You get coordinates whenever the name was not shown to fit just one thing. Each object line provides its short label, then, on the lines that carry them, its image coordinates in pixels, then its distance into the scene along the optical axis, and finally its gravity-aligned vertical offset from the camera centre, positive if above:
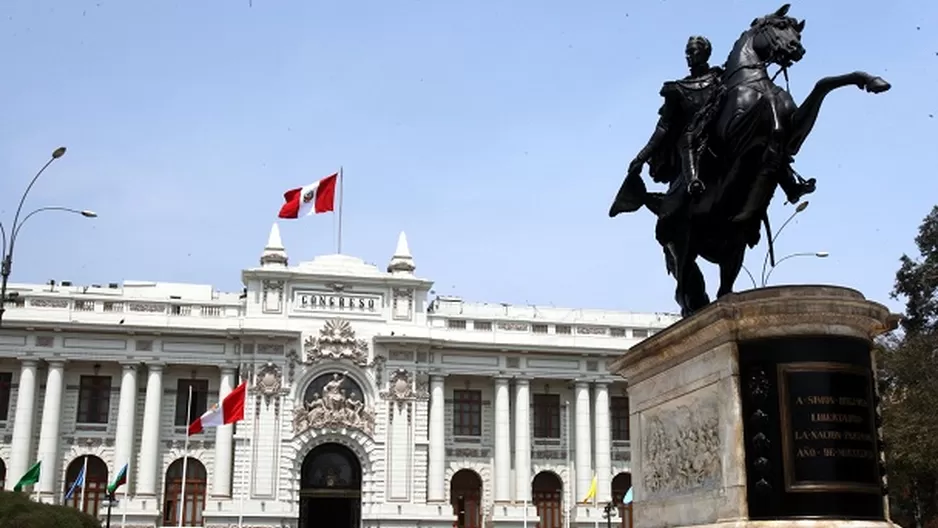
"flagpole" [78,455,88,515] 46.66 +1.83
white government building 47.78 +5.78
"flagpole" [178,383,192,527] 45.28 +2.86
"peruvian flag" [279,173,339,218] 48.31 +14.64
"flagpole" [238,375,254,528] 47.23 +2.38
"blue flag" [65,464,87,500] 44.22 +1.85
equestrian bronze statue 8.78 +3.21
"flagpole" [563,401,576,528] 51.37 +1.42
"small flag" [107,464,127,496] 40.50 +1.86
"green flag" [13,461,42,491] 41.68 +1.93
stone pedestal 7.61 +0.84
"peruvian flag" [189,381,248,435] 41.50 +4.44
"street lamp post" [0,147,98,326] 23.77 +5.76
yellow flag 48.16 +1.62
